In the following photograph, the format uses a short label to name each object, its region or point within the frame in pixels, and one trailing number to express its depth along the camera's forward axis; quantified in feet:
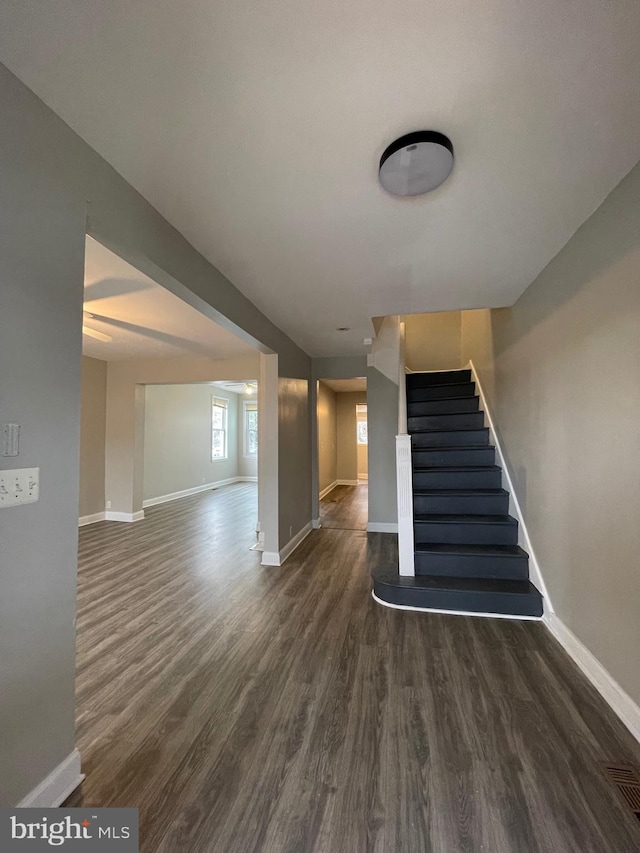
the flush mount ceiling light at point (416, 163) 4.19
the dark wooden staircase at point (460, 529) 8.41
